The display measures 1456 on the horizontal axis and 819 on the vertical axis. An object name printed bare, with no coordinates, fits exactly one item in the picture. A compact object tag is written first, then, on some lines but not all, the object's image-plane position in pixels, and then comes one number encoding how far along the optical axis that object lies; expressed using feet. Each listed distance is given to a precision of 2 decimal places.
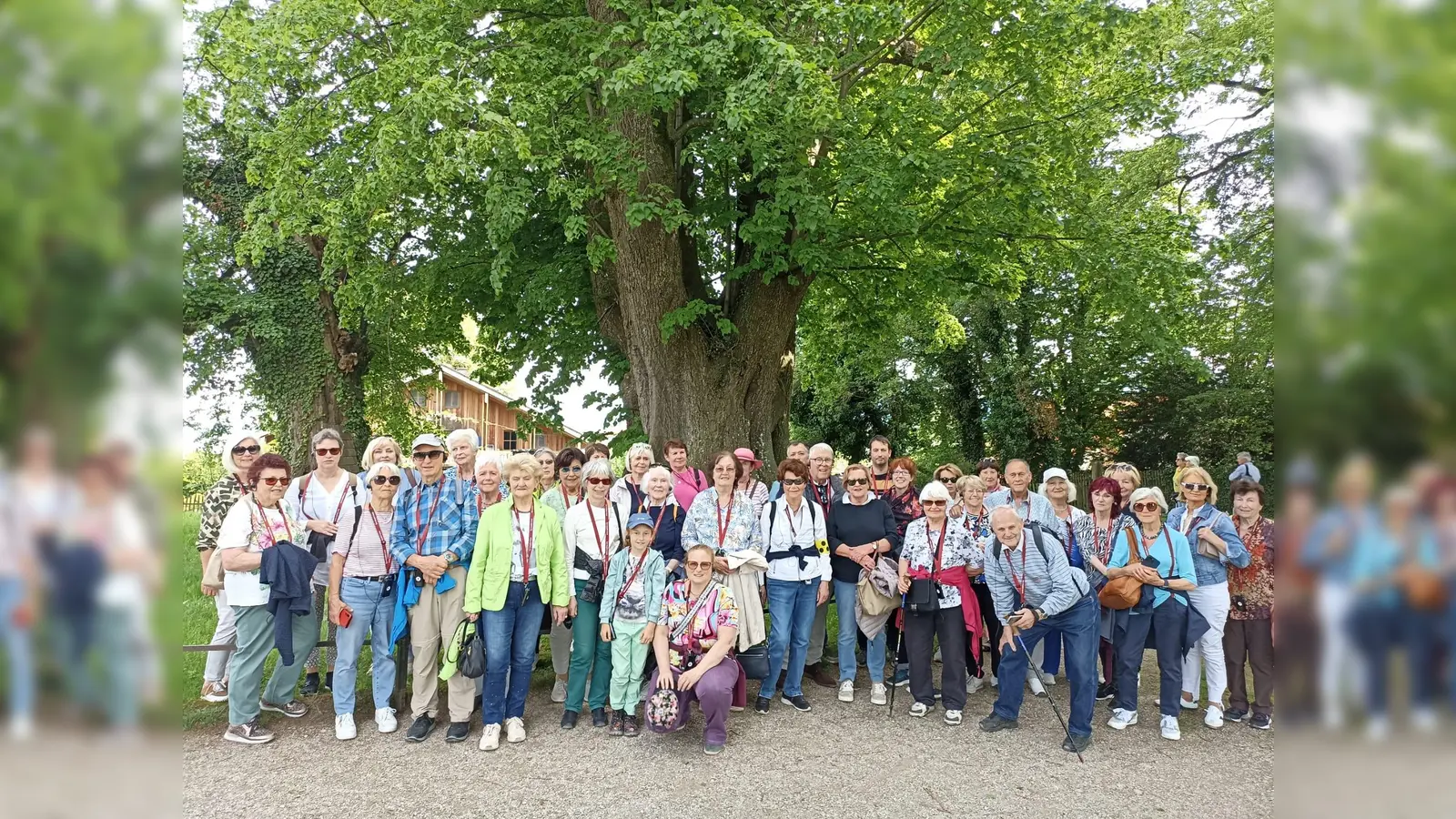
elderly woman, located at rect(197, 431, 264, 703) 21.07
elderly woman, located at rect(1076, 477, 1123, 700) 22.00
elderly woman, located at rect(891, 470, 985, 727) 21.93
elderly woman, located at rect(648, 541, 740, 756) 19.88
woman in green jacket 20.15
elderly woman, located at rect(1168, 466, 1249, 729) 21.17
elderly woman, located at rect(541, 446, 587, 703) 23.20
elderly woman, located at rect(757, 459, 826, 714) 23.00
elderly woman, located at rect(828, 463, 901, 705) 23.71
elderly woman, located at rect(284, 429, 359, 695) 20.79
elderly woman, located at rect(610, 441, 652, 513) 23.09
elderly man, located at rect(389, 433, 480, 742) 20.33
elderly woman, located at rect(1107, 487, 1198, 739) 20.90
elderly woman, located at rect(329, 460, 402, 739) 20.12
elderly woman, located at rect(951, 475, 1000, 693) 22.59
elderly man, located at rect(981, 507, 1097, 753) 20.11
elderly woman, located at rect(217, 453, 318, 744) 19.07
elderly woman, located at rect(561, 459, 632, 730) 21.54
